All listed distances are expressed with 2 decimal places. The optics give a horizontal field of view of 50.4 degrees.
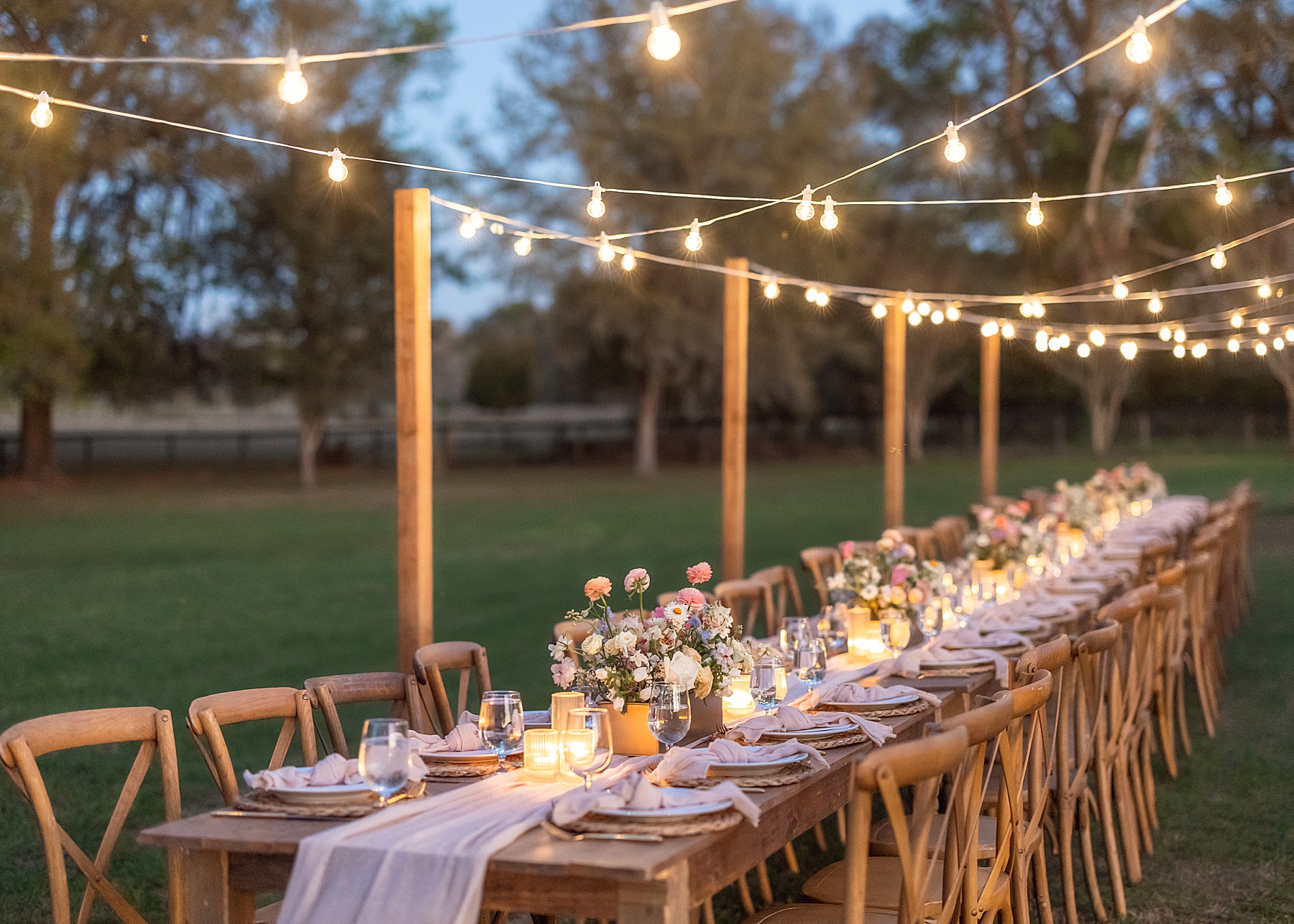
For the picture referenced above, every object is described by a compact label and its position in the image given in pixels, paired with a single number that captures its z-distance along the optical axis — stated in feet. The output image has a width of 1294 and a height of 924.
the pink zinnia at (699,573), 12.25
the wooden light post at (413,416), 16.85
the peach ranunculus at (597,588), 11.71
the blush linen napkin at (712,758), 10.11
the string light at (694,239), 19.11
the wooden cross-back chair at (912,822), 8.58
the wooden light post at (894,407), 32.19
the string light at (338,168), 14.71
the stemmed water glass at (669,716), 10.98
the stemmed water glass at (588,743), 10.37
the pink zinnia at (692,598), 11.92
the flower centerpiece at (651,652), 11.48
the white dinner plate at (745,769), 10.44
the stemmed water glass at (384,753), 9.65
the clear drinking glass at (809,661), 14.24
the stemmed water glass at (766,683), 13.10
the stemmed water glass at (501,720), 10.94
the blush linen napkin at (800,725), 11.82
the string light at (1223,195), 18.70
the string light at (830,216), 17.92
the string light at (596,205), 17.15
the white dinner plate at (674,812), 9.12
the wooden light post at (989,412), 39.19
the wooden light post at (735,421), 25.55
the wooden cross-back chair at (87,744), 9.96
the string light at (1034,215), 18.49
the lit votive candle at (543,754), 10.71
